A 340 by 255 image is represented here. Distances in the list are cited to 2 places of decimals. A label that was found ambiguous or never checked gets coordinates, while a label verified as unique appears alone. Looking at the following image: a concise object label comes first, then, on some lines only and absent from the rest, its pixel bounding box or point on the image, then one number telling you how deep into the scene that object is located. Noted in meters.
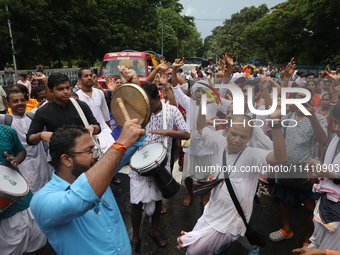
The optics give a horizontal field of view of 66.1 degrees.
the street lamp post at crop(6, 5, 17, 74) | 15.04
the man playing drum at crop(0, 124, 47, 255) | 2.38
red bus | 9.89
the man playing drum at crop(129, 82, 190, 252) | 3.03
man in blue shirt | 1.25
